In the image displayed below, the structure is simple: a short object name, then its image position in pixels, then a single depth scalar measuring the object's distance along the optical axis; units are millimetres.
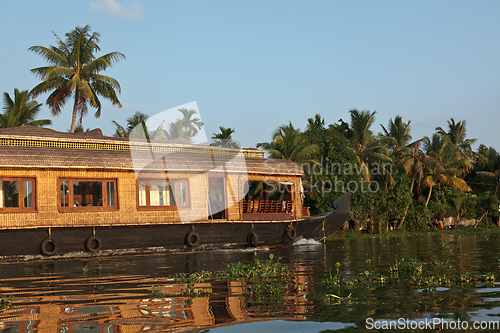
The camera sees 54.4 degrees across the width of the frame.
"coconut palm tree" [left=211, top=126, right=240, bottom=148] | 26438
